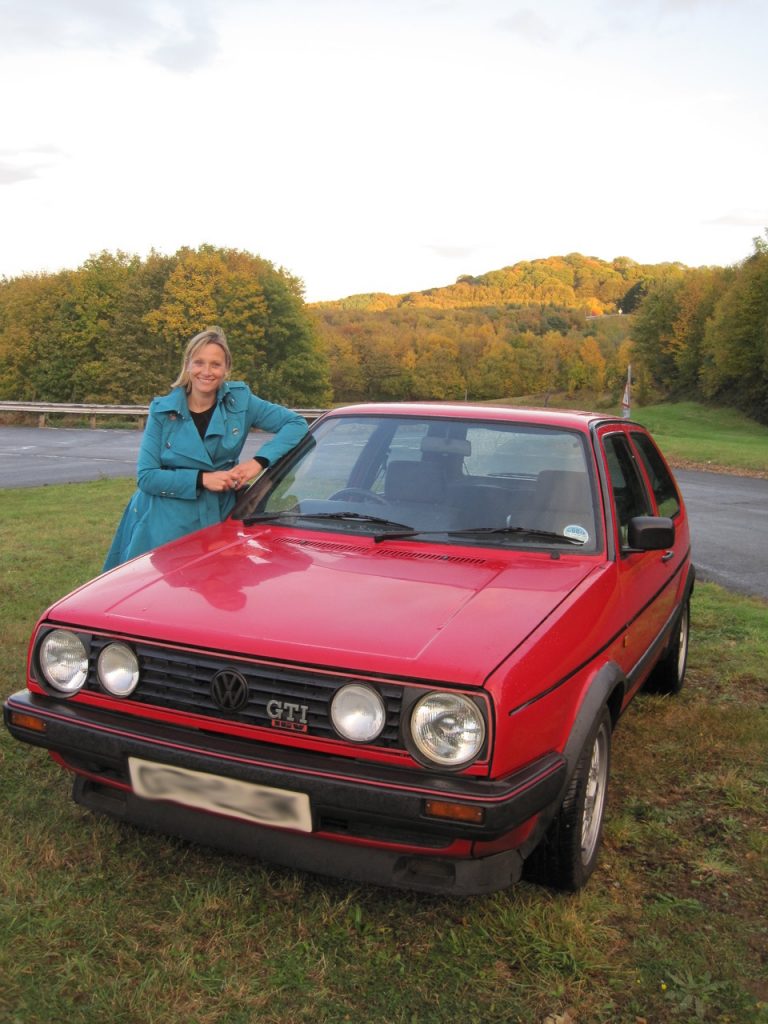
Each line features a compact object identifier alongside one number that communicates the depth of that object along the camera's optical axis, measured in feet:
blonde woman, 14.37
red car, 8.47
